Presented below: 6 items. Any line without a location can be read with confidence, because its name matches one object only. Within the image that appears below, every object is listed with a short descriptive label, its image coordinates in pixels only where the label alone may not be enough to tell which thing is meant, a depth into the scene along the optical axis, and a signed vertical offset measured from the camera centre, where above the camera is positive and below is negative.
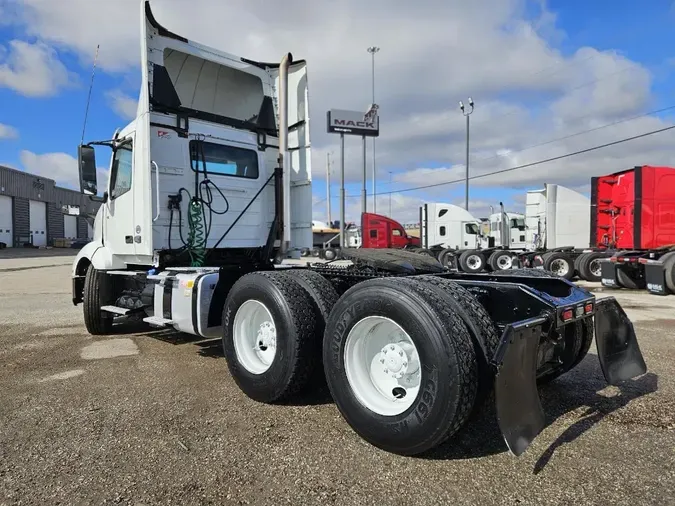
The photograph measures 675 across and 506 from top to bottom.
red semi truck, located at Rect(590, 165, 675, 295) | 13.45 +0.36
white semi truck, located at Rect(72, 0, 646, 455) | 2.84 -0.45
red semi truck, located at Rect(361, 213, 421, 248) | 27.72 +0.24
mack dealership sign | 42.44 +10.03
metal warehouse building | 48.06 +2.76
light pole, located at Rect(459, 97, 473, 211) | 33.34 +5.00
